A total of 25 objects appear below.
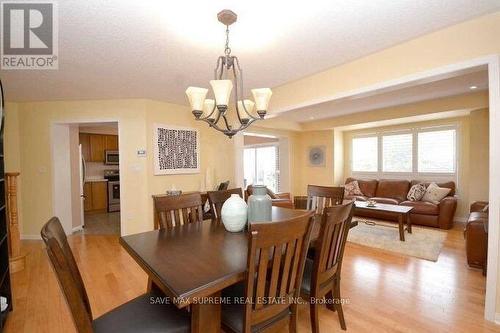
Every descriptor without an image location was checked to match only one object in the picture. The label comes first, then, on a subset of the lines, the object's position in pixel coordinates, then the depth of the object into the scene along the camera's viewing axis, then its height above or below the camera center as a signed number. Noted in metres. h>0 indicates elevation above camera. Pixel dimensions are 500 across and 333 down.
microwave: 6.16 +0.17
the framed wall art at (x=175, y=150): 3.97 +0.23
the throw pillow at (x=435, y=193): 4.59 -0.63
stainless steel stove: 6.07 -0.70
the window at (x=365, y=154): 6.14 +0.20
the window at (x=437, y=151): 4.96 +0.21
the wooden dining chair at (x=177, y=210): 1.99 -0.41
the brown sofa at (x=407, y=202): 4.27 -0.81
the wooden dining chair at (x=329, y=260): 1.53 -0.68
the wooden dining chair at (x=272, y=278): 1.11 -0.60
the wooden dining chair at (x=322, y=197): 2.52 -0.38
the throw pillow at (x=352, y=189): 5.76 -0.67
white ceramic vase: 1.76 -0.38
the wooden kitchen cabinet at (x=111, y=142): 6.26 +0.58
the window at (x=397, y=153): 5.55 +0.21
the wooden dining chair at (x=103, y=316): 1.00 -0.79
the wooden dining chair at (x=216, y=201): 2.35 -0.38
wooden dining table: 1.06 -0.53
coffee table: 3.69 -0.81
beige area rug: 3.25 -1.21
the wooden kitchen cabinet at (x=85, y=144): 5.87 +0.49
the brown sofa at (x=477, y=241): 2.57 -0.88
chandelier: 1.63 +0.48
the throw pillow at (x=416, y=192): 4.83 -0.64
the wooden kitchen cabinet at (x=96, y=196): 5.86 -0.82
